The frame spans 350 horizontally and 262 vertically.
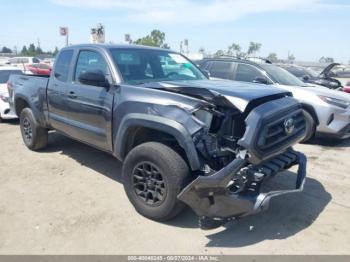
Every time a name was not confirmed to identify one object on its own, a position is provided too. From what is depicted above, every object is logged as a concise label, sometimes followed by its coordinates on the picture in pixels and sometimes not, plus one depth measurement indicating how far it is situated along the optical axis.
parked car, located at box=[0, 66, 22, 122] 8.89
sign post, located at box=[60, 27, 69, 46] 17.45
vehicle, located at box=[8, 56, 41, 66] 32.41
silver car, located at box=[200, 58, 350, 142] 7.05
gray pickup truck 3.29
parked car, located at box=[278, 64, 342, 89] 12.43
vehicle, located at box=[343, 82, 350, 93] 13.00
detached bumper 3.20
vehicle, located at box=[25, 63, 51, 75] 21.05
